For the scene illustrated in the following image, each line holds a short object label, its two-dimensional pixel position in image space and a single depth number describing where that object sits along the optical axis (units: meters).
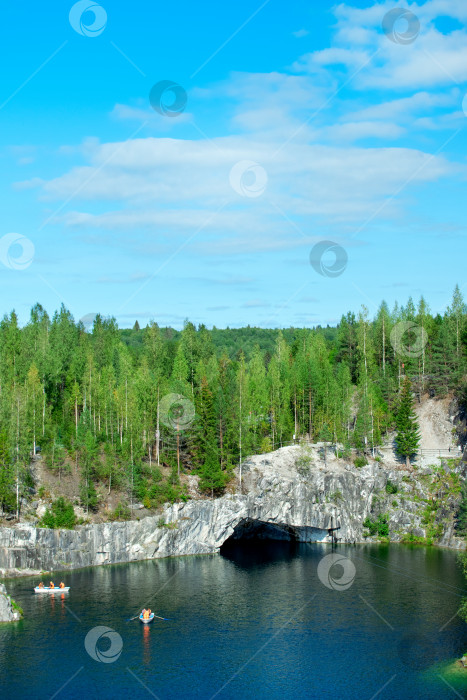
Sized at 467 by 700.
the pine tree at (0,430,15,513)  79.56
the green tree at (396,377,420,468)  103.69
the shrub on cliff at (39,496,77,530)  80.00
